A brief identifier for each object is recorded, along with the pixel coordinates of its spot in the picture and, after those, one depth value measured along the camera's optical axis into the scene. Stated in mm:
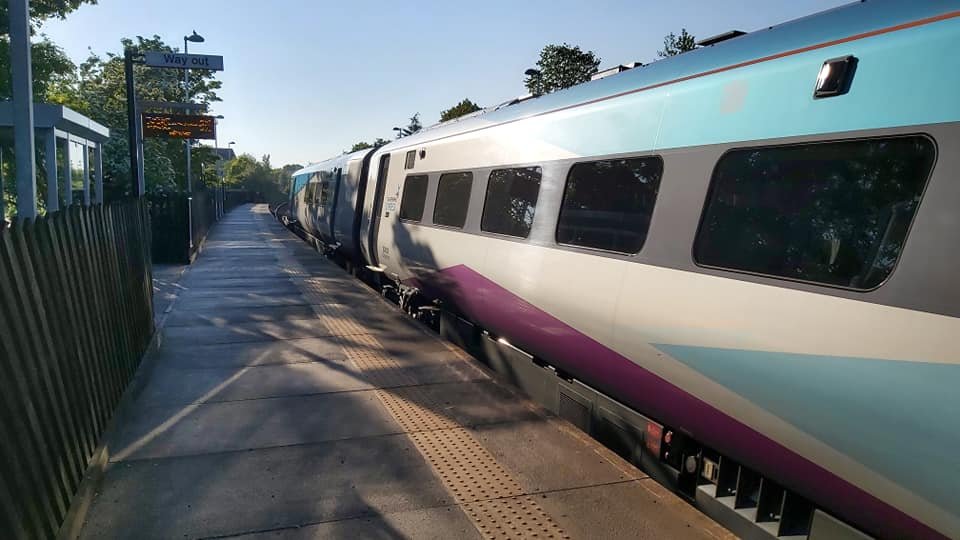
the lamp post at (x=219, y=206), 39744
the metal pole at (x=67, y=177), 11562
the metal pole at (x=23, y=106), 7062
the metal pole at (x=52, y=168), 10195
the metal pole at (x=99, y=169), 14000
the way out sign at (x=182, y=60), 11359
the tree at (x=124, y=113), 20000
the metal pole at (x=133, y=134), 11930
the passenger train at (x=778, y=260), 2244
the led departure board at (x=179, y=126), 14312
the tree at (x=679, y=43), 35188
